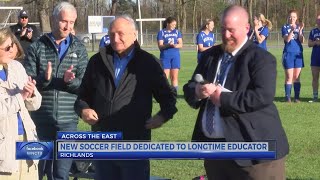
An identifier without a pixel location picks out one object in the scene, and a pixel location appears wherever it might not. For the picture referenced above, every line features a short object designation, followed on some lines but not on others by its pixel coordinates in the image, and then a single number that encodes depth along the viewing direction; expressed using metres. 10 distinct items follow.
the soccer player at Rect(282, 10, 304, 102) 15.55
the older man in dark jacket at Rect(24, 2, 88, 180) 6.18
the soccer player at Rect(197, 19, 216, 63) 18.17
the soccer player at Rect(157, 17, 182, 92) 17.27
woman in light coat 5.05
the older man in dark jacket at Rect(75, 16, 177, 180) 5.23
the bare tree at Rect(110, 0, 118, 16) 75.14
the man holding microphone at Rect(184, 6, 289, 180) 4.43
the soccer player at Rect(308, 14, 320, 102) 15.39
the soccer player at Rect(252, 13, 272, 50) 15.73
